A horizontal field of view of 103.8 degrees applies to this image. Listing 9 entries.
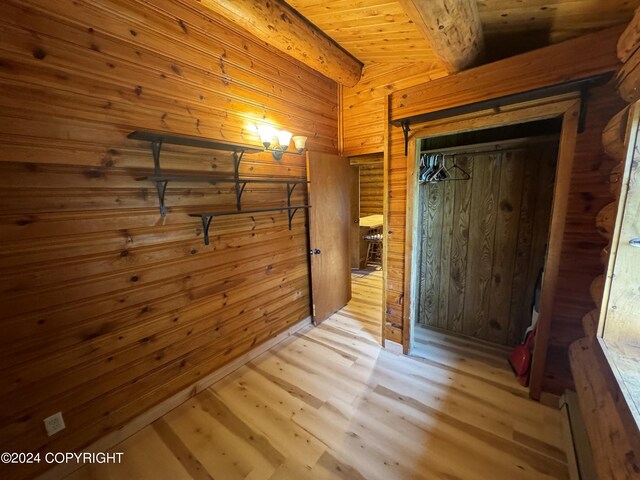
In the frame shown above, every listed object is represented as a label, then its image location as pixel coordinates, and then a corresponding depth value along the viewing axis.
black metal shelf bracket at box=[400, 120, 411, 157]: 2.09
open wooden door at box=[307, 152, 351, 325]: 2.92
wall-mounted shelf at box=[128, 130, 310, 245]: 1.63
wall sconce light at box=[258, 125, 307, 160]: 2.21
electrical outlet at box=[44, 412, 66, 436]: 1.41
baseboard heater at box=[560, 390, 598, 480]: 1.30
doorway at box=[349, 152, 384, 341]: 3.70
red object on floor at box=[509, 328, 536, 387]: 2.00
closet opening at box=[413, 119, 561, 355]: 2.18
